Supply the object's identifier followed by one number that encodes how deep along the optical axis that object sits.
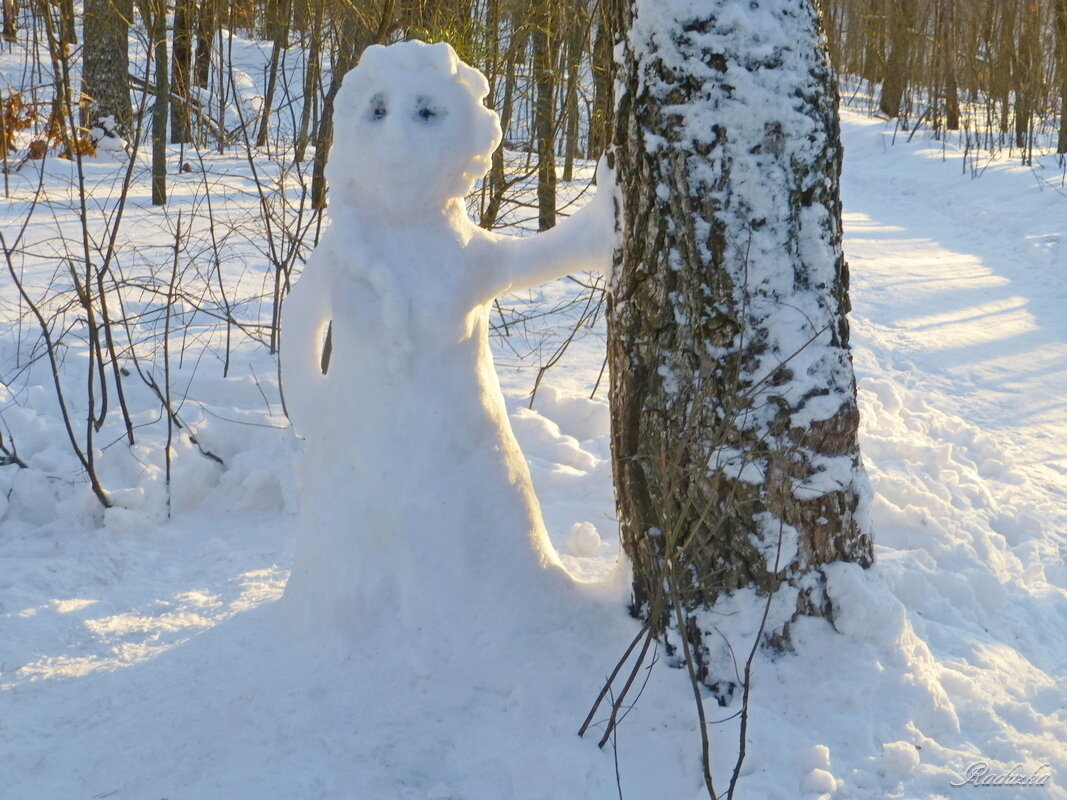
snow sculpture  2.33
